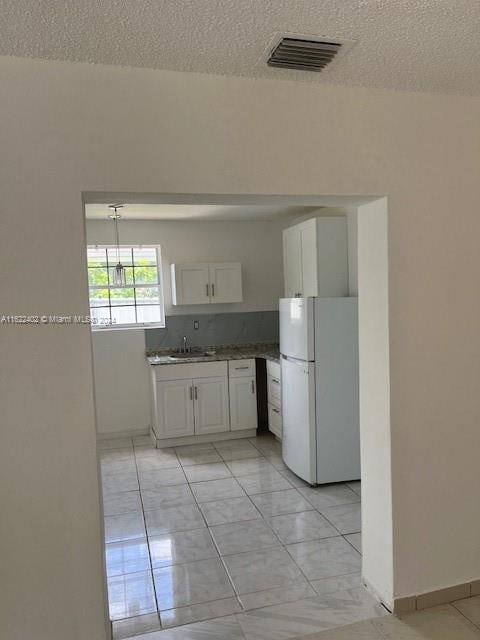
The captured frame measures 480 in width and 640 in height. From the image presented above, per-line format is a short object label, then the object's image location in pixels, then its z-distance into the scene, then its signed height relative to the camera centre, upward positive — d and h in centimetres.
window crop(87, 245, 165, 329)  527 +12
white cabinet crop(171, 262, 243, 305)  521 +16
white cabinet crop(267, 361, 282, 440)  465 -103
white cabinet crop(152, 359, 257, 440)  478 -103
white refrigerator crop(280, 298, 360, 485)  371 -73
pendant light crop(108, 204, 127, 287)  492 +32
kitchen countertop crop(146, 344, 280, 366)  484 -62
